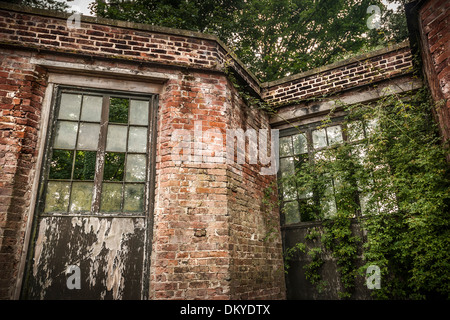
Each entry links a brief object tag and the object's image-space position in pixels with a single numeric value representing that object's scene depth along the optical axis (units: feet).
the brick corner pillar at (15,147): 10.29
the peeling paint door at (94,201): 10.85
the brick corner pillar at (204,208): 11.40
